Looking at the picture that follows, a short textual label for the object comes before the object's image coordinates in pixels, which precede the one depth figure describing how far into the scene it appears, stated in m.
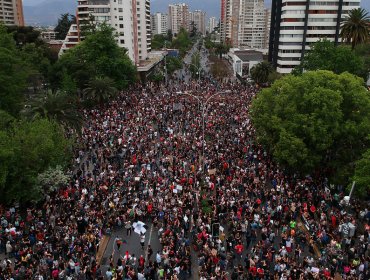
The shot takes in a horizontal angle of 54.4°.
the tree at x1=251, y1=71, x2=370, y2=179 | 24.25
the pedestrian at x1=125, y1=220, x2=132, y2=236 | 20.05
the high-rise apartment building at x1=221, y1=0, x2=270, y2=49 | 161.88
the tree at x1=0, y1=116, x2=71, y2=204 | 21.03
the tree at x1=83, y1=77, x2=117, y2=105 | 47.41
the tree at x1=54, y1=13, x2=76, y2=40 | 113.56
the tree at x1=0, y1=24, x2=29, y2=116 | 32.25
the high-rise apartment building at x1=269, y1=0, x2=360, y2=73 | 69.44
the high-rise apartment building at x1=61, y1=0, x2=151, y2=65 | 78.19
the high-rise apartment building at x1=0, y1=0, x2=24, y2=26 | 123.19
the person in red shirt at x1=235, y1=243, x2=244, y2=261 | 17.77
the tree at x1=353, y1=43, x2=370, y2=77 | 59.69
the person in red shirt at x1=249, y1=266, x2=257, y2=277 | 15.95
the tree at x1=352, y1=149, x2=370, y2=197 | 20.55
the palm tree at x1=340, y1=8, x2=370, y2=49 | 50.59
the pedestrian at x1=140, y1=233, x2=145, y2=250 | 18.75
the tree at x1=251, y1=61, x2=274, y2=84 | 64.69
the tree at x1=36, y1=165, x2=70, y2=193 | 22.52
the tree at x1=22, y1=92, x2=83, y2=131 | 31.34
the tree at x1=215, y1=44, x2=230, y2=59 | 140.11
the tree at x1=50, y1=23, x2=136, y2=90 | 52.91
